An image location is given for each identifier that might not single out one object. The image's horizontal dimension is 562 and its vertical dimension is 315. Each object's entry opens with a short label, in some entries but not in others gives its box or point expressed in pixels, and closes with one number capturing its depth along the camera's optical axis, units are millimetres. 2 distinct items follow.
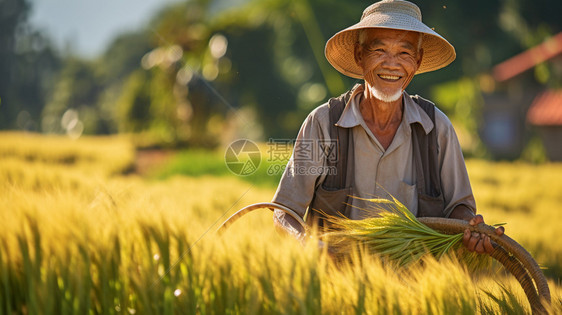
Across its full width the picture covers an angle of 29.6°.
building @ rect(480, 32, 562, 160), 30553
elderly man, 4414
